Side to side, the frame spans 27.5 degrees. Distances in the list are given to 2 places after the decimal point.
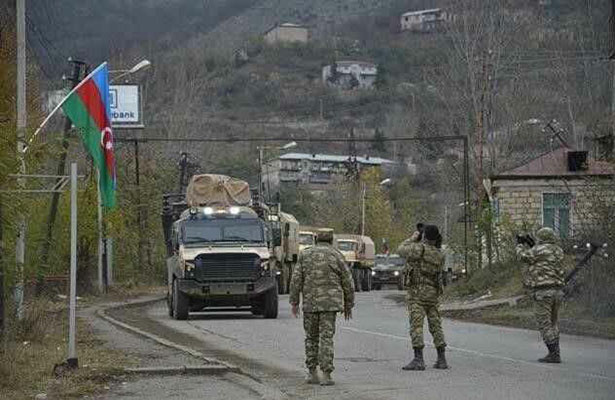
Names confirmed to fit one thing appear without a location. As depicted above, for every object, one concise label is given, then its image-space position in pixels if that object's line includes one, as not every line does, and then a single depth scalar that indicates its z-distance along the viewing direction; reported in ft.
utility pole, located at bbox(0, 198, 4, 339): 53.80
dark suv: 248.11
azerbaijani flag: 67.72
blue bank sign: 199.52
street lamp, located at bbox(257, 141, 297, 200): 183.02
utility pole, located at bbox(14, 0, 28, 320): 56.80
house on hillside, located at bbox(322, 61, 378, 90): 527.81
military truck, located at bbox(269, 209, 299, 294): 166.40
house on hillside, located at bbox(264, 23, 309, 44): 554.05
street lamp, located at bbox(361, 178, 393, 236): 301.18
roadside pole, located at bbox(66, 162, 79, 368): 50.24
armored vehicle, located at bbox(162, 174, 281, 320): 98.53
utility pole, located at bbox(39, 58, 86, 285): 86.84
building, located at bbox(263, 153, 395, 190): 443.32
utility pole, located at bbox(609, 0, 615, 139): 75.06
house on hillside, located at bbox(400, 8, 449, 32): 484.33
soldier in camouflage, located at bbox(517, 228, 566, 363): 58.18
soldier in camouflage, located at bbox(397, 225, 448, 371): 54.49
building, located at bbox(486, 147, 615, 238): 153.17
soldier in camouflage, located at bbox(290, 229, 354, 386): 48.69
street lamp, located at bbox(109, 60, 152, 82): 134.82
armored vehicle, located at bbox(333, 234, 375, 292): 217.36
